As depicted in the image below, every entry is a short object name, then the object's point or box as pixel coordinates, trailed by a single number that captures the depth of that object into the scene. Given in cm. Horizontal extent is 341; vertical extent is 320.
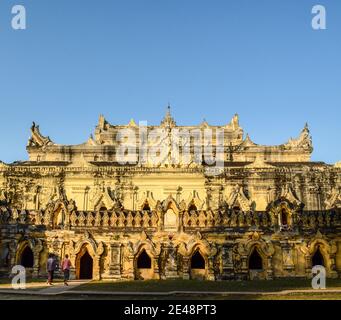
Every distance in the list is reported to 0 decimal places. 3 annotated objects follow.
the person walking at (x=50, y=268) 2092
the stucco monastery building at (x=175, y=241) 2397
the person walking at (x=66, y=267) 2097
